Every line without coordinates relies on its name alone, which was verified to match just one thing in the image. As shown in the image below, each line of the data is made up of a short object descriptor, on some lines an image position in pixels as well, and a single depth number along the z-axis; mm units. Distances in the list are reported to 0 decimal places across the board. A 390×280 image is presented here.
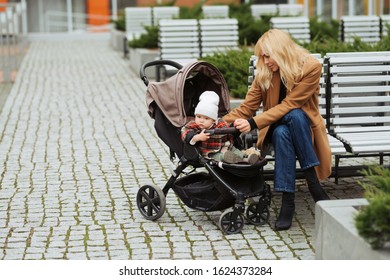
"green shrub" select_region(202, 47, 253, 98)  10930
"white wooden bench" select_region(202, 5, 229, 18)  21703
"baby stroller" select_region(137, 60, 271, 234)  6867
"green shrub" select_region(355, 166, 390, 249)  4957
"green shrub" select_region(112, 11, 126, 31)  25750
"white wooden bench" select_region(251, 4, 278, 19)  23645
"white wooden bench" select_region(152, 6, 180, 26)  22766
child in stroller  6879
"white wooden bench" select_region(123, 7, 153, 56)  23234
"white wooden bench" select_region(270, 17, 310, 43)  17406
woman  6922
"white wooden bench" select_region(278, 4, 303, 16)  22495
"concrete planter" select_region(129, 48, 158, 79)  17641
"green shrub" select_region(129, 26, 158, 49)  18844
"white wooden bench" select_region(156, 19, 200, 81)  15664
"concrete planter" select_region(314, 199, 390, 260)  5168
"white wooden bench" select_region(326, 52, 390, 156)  7945
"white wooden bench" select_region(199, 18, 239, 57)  15891
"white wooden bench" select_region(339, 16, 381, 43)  17750
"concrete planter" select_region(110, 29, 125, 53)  25453
